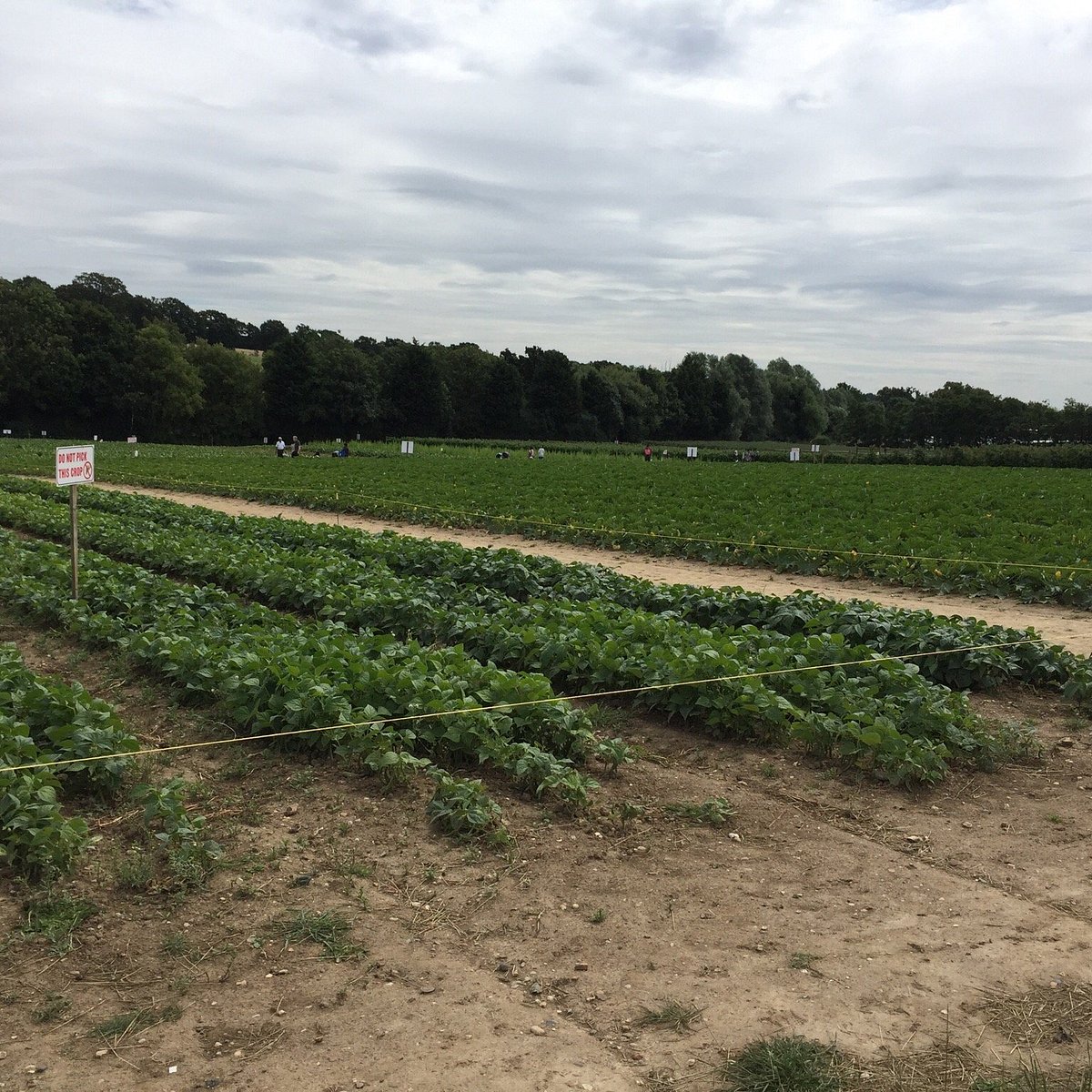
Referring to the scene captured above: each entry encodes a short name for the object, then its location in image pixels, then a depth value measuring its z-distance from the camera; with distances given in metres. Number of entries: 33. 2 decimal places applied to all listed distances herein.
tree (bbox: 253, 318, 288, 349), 142.12
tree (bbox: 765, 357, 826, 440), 129.88
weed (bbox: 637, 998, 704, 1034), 3.78
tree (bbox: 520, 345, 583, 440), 101.31
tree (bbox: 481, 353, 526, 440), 99.38
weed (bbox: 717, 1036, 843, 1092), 3.37
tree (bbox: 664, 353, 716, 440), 112.38
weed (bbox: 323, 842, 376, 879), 5.04
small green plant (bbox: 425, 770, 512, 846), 5.41
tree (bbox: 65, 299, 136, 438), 80.12
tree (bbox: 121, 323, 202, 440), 80.38
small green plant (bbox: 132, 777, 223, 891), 4.95
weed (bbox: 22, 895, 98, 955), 4.35
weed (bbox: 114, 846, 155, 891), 4.85
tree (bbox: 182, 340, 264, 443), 87.56
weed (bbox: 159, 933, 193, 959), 4.29
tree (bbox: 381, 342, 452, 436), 93.88
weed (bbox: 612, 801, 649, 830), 5.76
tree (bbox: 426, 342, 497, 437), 100.44
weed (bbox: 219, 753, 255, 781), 6.39
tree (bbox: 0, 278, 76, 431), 75.81
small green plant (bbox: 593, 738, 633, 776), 6.34
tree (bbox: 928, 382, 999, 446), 99.56
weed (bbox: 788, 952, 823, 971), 4.20
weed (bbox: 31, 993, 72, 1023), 3.82
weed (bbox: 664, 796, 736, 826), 5.77
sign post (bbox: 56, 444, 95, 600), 11.57
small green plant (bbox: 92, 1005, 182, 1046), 3.70
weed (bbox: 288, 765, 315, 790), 6.16
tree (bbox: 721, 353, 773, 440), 121.56
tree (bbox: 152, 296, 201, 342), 125.44
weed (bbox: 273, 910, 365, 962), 4.29
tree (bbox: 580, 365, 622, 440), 103.50
